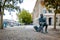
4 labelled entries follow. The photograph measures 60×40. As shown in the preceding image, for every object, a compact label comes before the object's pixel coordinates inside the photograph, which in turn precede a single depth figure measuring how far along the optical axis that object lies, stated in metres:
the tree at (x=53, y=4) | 8.52
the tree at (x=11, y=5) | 8.90
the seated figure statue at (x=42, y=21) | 6.26
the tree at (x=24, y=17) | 29.04
